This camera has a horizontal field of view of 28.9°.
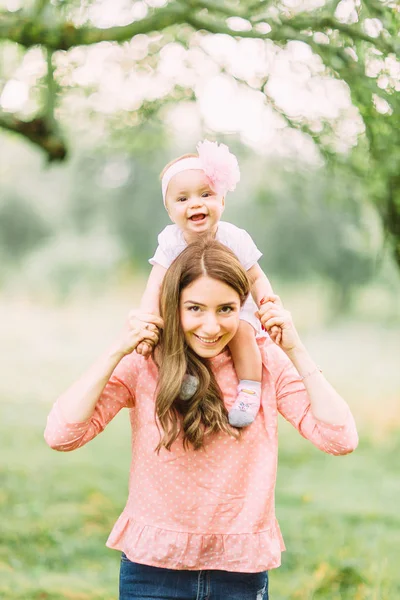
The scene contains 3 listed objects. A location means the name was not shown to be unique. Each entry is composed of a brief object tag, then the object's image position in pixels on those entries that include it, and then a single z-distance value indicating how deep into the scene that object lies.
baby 2.24
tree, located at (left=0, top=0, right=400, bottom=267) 3.06
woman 2.11
